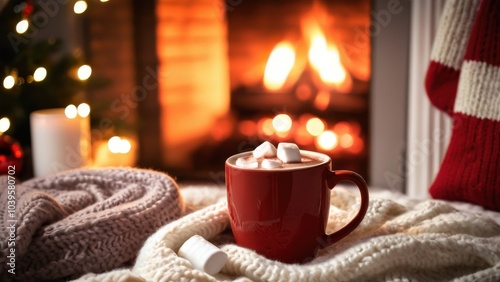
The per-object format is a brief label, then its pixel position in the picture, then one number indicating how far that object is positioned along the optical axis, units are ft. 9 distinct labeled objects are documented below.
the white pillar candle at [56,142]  4.86
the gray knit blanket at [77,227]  1.91
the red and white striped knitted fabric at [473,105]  2.74
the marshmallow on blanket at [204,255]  1.83
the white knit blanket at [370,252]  1.79
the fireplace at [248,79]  6.24
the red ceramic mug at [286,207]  1.89
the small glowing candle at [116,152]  6.23
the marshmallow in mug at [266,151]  2.05
